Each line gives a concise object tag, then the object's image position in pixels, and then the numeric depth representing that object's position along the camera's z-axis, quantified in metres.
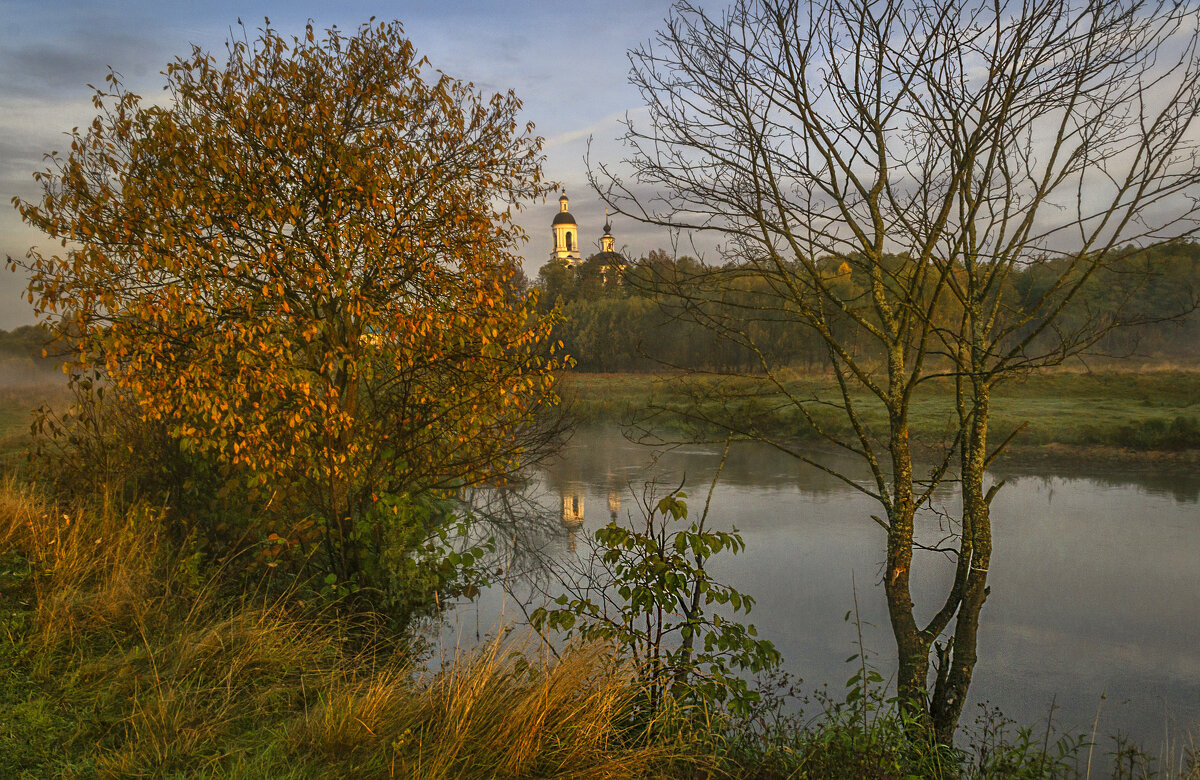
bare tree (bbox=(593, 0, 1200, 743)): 5.31
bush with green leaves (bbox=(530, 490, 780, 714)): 4.28
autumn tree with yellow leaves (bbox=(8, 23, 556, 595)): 5.40
